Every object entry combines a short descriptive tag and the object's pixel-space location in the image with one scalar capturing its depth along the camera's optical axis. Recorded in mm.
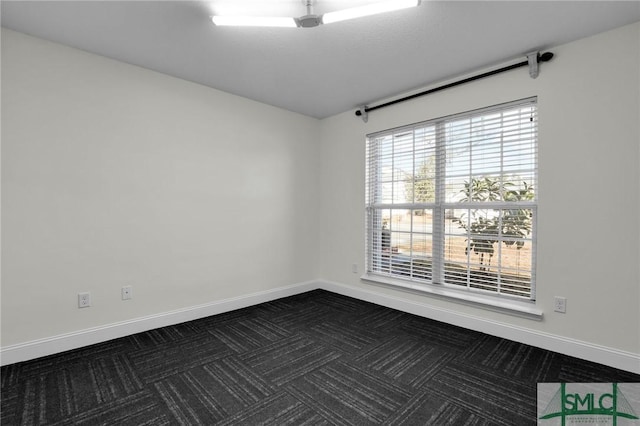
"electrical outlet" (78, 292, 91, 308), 2543
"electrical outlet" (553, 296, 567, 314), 2458
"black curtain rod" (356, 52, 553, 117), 2512
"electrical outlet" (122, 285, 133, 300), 2766
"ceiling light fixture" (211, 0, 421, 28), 1890
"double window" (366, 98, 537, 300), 2725
